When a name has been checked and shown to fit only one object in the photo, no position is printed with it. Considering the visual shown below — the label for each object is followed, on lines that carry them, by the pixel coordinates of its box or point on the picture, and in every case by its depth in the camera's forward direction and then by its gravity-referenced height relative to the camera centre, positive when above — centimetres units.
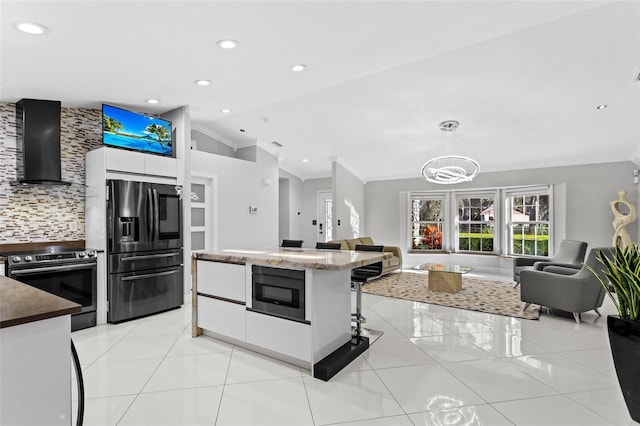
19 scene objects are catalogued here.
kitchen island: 248 -77
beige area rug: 437 -128
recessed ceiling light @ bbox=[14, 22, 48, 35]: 234 +136
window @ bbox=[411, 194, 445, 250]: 817 -19
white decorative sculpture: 542 -8
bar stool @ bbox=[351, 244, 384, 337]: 318 -63
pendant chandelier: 480 +67
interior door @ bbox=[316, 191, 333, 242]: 916 -17
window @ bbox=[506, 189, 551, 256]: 682 -18
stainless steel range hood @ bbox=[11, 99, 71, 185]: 355 +78
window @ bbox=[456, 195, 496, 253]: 758 -22
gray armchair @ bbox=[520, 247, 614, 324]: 373 -90
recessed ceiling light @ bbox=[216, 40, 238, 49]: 278 +147
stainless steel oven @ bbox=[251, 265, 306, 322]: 253 -65
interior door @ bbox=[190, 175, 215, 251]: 558 +0
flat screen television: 391 +105
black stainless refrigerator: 373 -44
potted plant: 195 -71
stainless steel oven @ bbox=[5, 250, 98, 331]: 315 -63
